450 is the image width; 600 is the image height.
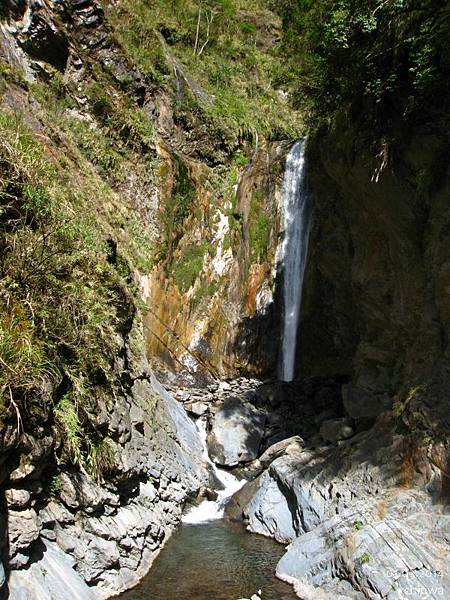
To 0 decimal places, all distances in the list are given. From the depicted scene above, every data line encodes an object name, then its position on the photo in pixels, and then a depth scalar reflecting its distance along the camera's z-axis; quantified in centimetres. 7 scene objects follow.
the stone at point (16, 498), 409
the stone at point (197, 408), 1083
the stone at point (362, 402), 842
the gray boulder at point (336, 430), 851
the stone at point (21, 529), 402
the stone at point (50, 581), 396
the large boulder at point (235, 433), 959
